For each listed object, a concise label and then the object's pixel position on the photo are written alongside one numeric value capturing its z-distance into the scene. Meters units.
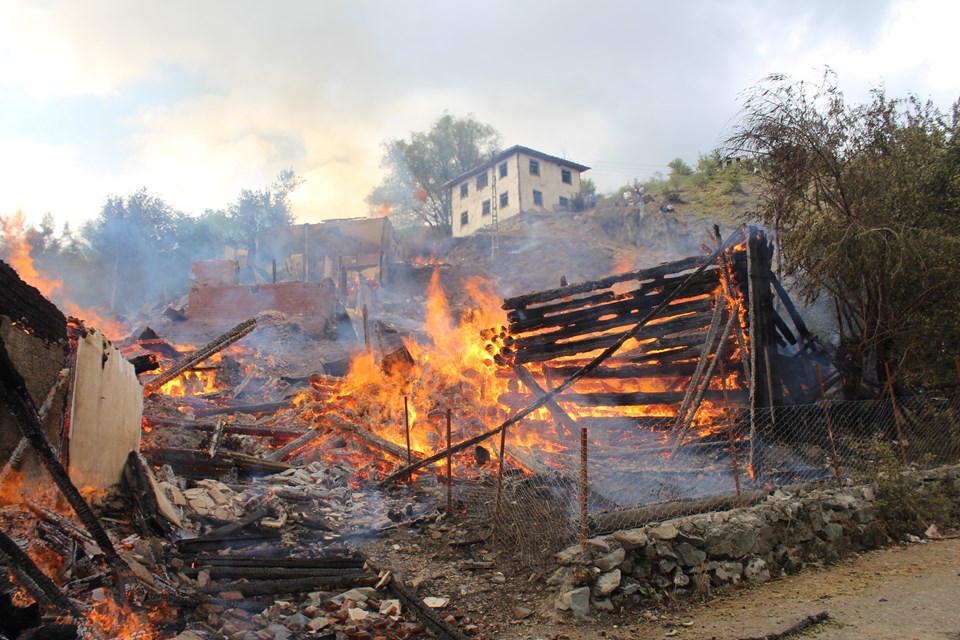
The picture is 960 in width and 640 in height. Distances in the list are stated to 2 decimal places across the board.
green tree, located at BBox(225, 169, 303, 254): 51.00
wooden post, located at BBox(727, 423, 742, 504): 6.68
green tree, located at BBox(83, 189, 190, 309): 41.03
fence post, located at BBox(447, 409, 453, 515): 8.68
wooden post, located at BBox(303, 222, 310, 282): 37.70
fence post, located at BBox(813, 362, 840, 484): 7.41
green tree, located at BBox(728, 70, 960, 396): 10.44
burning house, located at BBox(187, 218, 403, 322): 25.19
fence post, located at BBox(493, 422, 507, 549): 7.22
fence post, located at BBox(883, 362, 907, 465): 8.25
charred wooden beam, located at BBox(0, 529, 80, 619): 4.18
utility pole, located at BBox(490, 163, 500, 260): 36.06
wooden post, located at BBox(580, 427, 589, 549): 5.70
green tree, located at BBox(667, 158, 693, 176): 40.99
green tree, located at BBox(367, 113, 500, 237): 51.10
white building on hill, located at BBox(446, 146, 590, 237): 41.50
